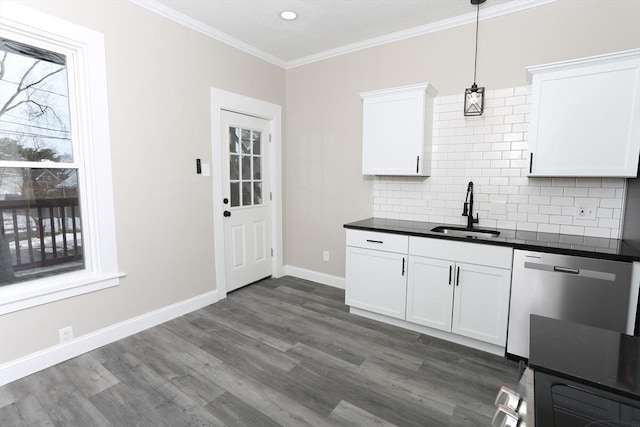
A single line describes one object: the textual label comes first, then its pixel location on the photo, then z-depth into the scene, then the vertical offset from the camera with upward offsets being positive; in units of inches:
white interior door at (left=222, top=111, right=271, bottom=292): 143.3 -9.4
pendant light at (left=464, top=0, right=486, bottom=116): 112.5 +29.1
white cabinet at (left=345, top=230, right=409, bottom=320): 111.9 -34.0
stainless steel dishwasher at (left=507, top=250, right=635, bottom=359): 78.9 -29.2
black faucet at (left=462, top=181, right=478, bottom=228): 116.3 -10.1
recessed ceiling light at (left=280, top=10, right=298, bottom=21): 113.7 +60.0
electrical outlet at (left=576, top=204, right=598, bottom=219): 99.0 -9.3
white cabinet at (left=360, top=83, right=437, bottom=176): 115.8 +19.1
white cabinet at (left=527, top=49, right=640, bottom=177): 84.1 +18.0
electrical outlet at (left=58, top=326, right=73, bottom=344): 93.6 -46.3
